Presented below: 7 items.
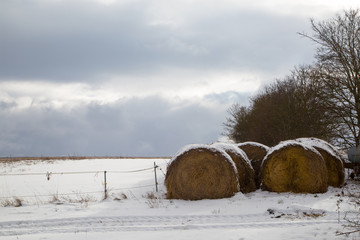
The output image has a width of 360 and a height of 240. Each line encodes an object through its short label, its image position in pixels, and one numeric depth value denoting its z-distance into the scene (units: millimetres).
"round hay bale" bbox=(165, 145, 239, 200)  13016
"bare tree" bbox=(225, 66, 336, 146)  24391
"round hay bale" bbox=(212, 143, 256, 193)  14422
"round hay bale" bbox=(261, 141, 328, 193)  14297
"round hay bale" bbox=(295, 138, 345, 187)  16094
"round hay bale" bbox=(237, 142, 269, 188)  17273
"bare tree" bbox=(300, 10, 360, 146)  22438
